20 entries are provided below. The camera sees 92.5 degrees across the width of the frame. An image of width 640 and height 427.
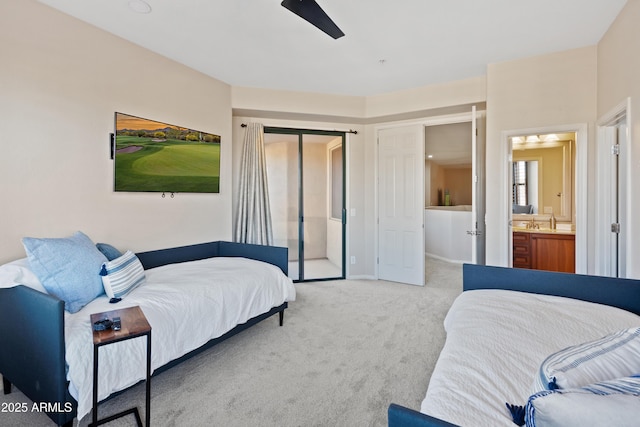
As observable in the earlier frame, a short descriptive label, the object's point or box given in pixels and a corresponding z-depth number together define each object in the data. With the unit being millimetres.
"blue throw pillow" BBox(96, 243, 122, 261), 2504
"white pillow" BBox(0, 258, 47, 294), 1748
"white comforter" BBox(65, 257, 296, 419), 1524
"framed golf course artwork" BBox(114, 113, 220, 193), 2826
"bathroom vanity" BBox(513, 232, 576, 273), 4070
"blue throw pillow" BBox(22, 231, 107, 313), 1809
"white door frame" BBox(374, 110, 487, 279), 4203
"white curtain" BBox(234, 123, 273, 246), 4094
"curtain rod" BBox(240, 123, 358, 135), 4671
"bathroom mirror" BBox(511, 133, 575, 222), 4426
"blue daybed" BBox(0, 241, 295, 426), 1446
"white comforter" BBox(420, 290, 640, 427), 957
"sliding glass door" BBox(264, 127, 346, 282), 4555
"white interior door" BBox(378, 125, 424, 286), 4414
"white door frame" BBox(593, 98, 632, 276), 2772
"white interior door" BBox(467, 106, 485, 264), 4121
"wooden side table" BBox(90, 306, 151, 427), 1413
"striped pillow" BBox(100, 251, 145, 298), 2010
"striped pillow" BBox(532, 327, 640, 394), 831
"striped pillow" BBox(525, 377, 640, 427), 643
